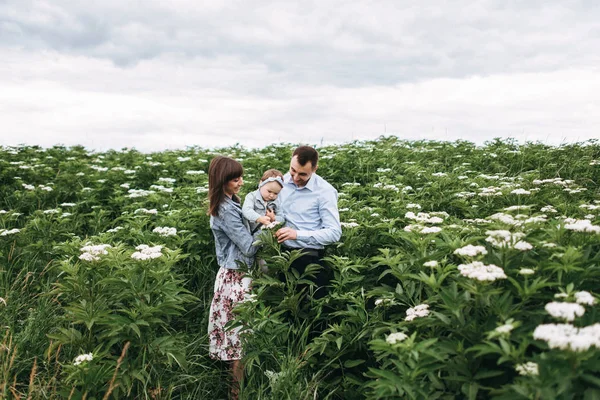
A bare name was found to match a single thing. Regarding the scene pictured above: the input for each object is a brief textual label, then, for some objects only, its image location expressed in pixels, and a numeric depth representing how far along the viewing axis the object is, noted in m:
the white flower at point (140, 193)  8.40
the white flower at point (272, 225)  5.06
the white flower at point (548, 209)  6.13
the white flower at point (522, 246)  3.59
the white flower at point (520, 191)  6.37
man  5.30
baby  5.43
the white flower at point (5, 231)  7.33
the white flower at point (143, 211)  7.03
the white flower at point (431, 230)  4.45
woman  5.18
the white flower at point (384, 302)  4.40
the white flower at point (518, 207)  5.20
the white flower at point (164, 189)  8.42
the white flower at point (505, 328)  2.95
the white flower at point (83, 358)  3.96
